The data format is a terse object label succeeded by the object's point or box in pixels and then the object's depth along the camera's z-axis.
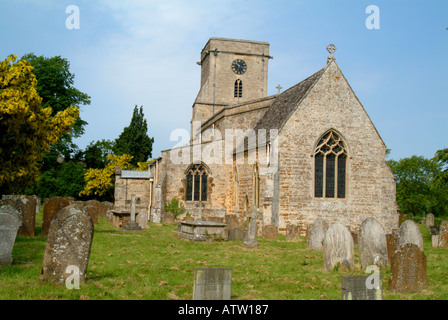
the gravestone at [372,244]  10.67
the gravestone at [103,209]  32.22
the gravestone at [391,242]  11.66
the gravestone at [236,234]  17.52
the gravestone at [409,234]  11.73
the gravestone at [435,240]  16.92
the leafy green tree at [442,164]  20.17
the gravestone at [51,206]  15.82
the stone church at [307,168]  22.09
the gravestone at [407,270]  8.12
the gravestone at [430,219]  28.45
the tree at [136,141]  53.02
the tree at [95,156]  48.50
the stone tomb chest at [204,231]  16.83
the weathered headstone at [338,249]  10.35
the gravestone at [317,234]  15.12
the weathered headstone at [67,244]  7.64
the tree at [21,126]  16.38
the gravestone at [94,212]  24.84
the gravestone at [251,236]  14.93
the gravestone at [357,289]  6.44
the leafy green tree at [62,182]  41.69
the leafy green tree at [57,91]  36.78
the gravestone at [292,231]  18.66
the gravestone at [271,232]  19.08
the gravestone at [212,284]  6.54
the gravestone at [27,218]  15.10
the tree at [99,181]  43.59
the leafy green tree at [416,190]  47.88
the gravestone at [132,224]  20.14
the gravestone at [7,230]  9.50
